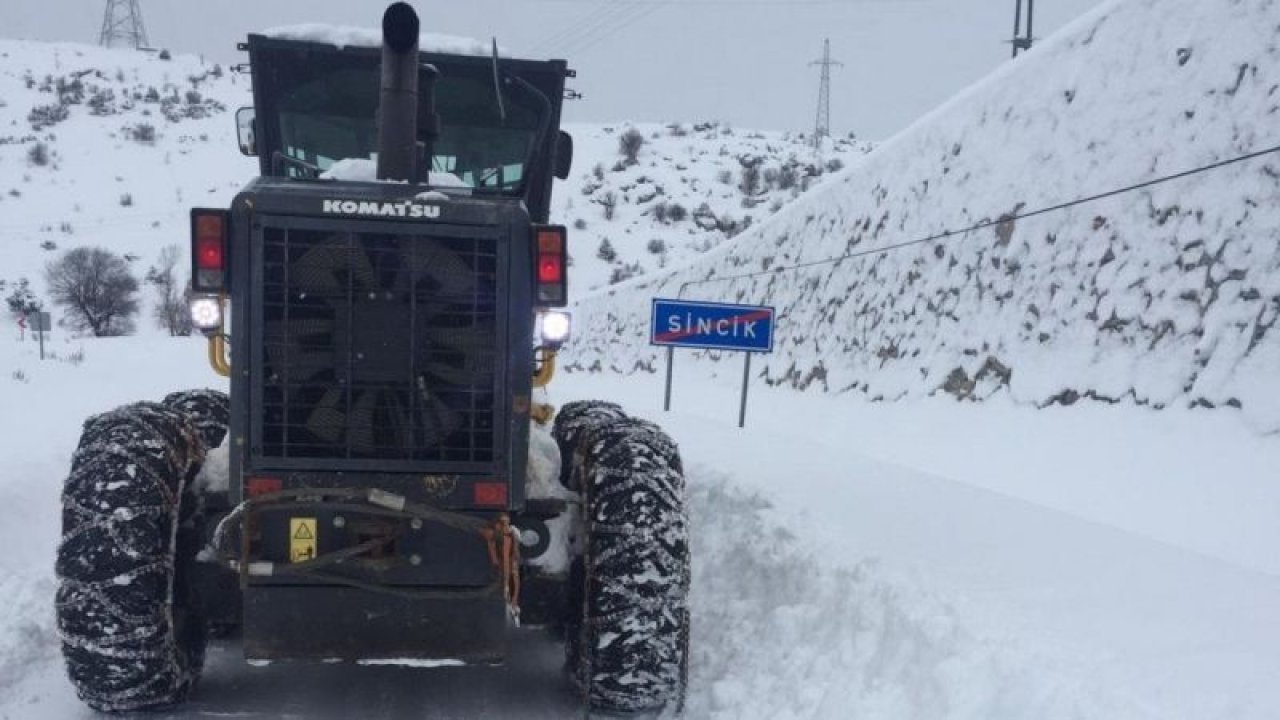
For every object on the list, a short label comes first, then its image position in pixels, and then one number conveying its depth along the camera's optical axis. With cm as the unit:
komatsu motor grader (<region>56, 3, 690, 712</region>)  412
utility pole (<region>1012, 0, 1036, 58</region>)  2228
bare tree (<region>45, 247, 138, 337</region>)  4316
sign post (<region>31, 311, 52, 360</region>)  2555
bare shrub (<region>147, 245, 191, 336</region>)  4475
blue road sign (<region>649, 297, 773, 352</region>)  1103
